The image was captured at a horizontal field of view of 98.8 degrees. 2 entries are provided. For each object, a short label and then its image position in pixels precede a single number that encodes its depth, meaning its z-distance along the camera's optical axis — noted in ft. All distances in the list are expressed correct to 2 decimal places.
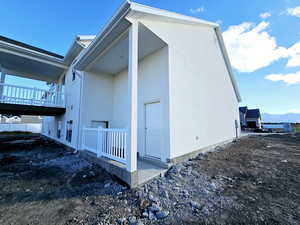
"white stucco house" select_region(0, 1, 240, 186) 12.73
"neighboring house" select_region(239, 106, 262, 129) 87.51
